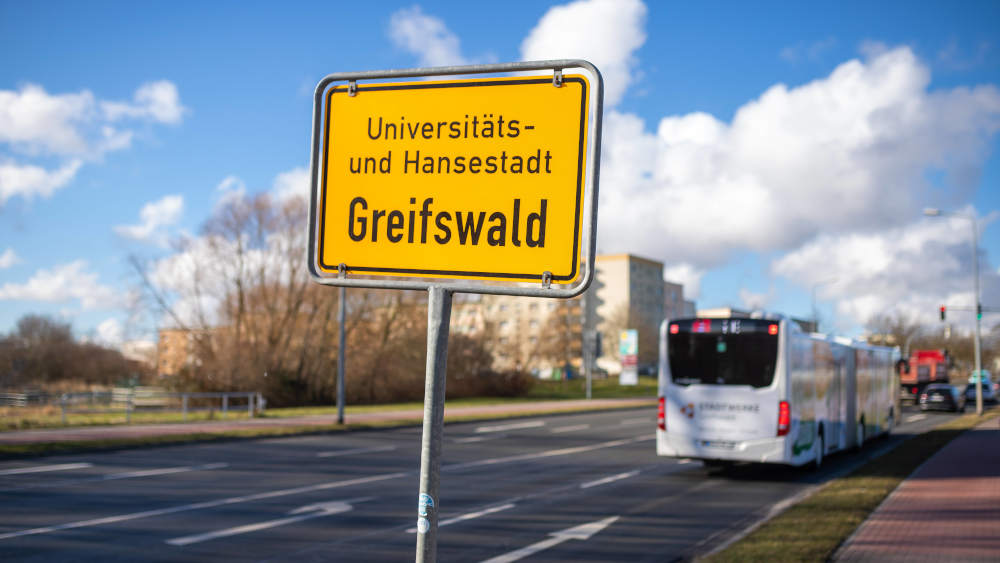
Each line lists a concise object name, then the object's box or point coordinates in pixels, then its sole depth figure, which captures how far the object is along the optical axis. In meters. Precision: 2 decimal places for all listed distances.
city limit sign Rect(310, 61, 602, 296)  2.32
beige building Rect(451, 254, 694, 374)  52.81
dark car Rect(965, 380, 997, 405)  52.61
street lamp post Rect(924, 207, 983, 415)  36.78
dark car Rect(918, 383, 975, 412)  41.72
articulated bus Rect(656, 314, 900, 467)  14.92
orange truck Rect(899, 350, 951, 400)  51.09
